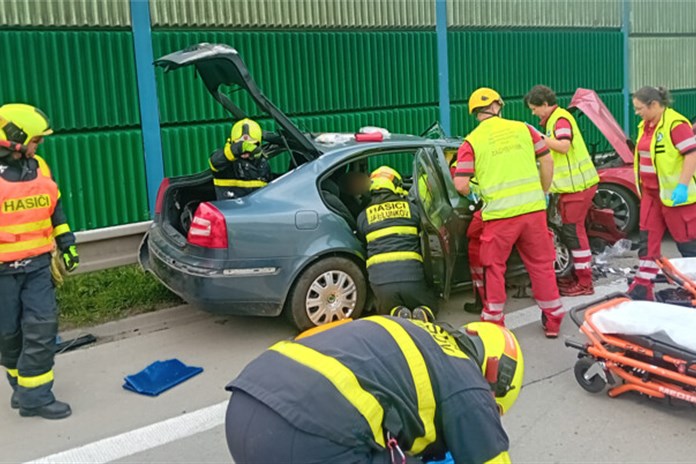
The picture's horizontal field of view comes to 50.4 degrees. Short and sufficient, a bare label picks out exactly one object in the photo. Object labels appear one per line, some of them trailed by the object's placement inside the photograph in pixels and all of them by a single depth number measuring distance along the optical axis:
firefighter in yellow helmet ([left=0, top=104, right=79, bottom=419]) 4.27
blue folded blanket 4.80
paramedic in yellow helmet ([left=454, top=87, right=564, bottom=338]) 5.27
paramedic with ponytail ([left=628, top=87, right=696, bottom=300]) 5.74
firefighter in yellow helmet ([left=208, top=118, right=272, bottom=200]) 5.83
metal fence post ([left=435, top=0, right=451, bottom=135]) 10.67
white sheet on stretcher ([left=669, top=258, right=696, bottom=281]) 5.12
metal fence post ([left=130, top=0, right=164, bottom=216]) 7.89
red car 8.00
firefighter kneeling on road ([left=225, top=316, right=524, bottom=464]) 2.09
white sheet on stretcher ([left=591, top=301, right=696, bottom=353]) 3.95
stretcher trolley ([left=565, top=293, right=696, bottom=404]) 3.89
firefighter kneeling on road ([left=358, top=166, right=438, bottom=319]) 5.36
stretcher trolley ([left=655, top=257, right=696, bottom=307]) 5.02
